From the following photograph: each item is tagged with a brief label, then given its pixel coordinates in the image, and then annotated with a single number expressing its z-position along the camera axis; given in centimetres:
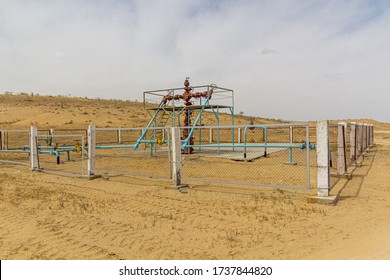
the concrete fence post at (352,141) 1367
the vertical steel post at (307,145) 738
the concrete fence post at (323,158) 782
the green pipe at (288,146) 1212
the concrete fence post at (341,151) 1027
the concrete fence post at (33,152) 1356
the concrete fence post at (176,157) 969
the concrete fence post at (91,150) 1146
